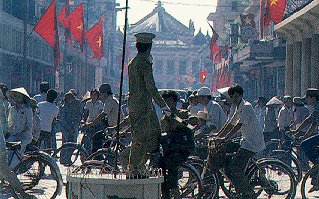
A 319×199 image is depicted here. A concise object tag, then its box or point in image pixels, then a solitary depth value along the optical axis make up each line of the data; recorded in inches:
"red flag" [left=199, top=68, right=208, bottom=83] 3518.7
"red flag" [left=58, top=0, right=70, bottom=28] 1868.8
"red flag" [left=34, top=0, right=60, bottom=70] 1491.1
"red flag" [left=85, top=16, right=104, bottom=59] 2107.9
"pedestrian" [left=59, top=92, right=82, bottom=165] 802.2
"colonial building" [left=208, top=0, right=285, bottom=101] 1870.1
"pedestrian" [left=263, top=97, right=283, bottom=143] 800.9
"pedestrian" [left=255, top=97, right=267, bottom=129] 850.8
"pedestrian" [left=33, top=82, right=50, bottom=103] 820.0
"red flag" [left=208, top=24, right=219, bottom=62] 2471.7
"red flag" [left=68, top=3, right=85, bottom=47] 1895.9
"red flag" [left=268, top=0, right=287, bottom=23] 1427.2
